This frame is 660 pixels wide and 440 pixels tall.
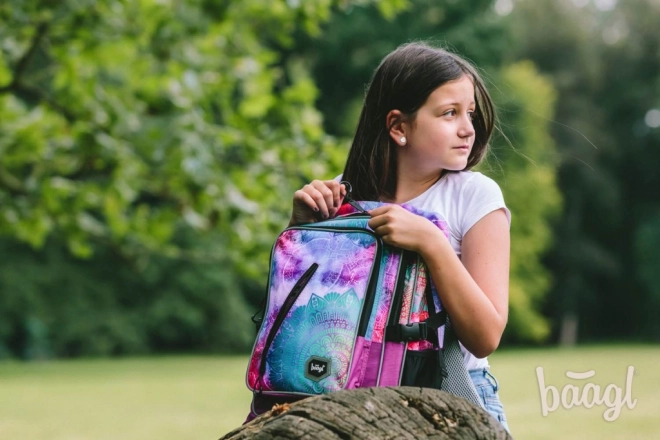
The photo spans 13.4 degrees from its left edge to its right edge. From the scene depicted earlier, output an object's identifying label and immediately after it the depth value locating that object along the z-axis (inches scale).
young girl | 171.3
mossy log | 159.9
